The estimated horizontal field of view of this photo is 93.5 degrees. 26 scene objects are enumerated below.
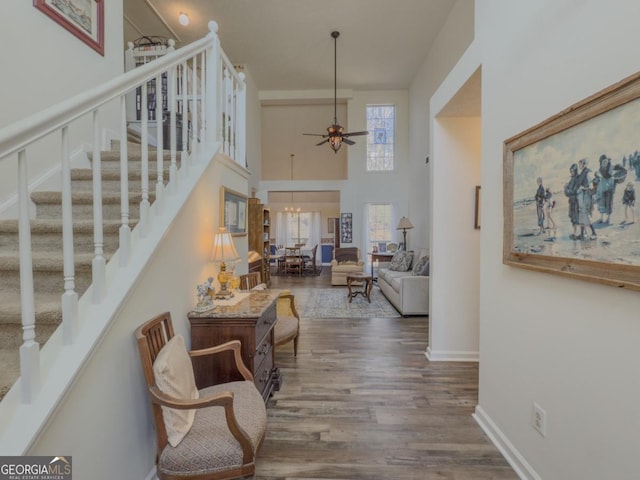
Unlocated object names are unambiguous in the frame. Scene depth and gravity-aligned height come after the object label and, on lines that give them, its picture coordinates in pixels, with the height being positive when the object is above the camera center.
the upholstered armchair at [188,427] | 1.32 -0.91
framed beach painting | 1.05 +0.19
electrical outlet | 1.51 -0.95
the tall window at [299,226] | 13.26 +0.38
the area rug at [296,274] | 9.17 -1.22
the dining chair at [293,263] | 9.35 -0.90
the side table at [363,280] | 5.57 -0.85
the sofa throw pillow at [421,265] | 4.95 -0.51
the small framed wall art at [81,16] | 2.22 +1.73
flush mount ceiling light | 5.25 +3.81
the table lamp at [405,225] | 7.00 +0.23
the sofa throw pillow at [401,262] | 6.21 -0.57
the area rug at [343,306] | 4.77 -1.25
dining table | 9.73 -0.70
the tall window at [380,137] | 8.18 +2.66
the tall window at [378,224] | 8.42 +0.30
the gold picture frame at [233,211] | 2.51 +0.22
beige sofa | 4.61 -0.93
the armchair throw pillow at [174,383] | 1.36 -0.70
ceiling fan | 5.35 +1.78
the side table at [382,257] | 7.48 -0.55
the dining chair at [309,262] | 9.85 -0.99
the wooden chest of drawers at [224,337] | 1.92 -0.67
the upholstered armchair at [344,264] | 7.23 -0.73
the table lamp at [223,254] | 2.22 -0.14
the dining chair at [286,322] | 2.82 -0.89
